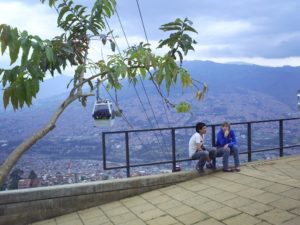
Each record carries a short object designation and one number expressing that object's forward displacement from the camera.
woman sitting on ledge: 6.49
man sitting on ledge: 6.38
